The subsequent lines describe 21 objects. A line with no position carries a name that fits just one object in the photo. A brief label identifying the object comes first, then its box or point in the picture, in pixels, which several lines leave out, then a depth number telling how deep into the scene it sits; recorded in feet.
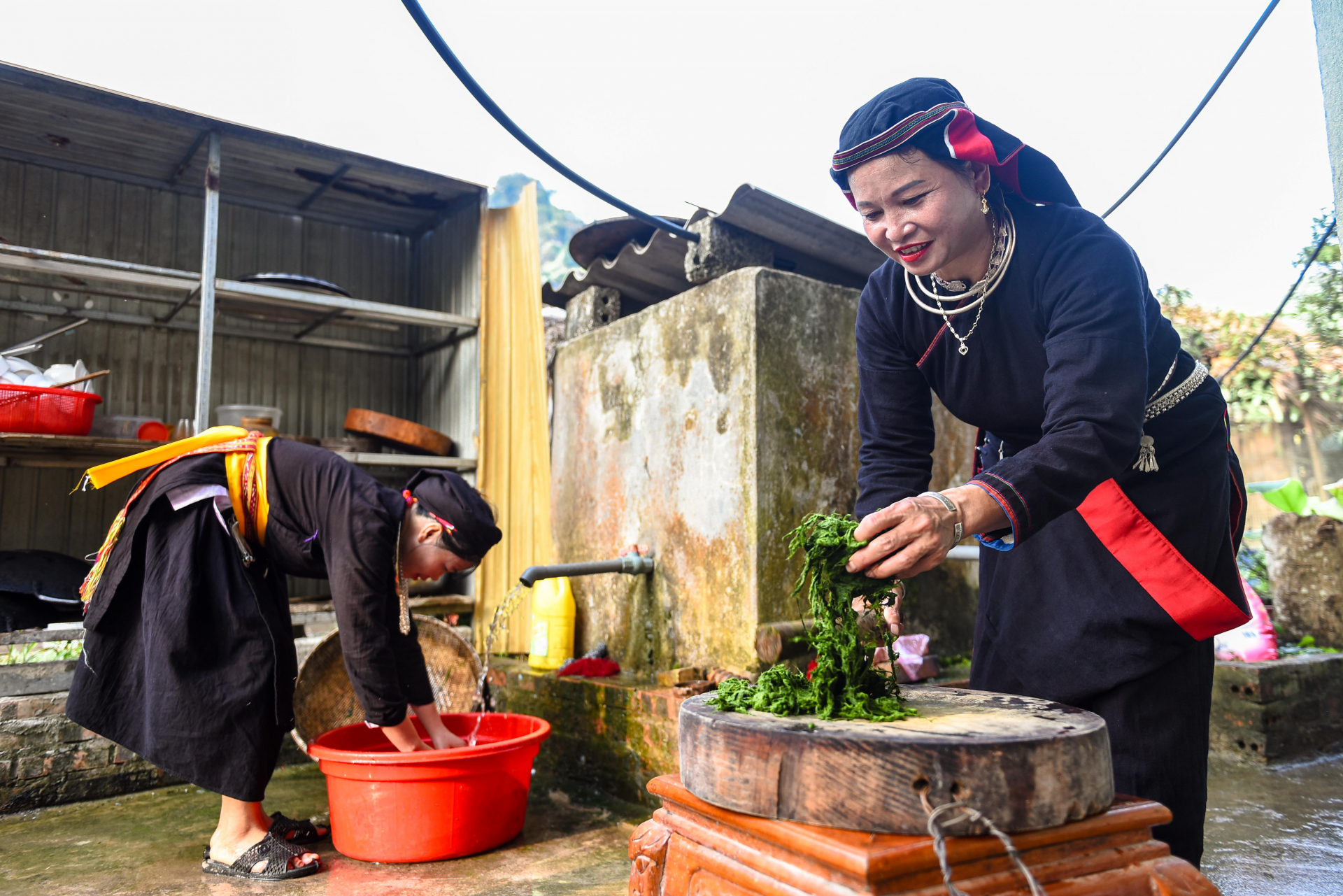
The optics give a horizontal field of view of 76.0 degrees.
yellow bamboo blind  15.88
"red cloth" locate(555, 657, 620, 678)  12.94
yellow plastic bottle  14.02
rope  3.63
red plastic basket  13.73
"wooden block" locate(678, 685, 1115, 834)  3.79
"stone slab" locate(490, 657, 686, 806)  11.19
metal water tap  11.45
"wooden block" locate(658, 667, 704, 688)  11.29
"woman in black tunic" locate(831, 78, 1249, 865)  4.95
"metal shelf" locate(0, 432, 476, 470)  14.05
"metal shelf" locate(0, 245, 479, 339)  14.16
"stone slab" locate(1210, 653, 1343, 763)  13.24
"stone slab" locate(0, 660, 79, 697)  11.94
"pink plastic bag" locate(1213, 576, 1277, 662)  14.16
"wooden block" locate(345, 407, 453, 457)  17.61
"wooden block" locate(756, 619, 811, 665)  10.40
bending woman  9.25
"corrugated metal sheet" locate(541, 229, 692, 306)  13.87
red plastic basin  9.45
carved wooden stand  3.72
